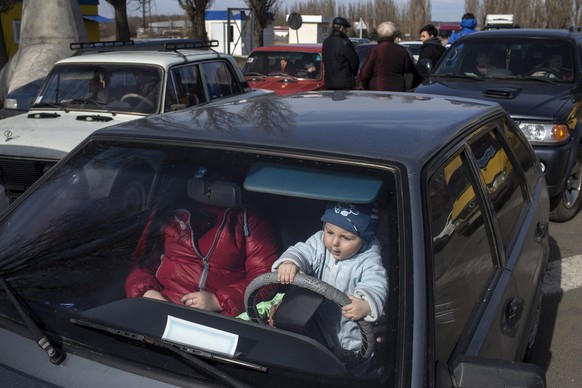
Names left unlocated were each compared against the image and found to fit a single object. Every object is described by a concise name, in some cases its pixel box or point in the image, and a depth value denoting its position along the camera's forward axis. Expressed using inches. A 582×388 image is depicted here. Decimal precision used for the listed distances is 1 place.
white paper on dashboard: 72.1
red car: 399.1
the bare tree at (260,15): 1139.9
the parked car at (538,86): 233.5
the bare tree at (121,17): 817.5
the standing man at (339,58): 354.3
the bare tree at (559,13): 1595.7
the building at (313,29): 1723.7
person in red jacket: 92.8
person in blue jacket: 442.3
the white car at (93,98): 221.9
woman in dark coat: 327.6
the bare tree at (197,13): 985.5
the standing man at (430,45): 390.9
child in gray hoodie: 76.9
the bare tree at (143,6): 1200.9
